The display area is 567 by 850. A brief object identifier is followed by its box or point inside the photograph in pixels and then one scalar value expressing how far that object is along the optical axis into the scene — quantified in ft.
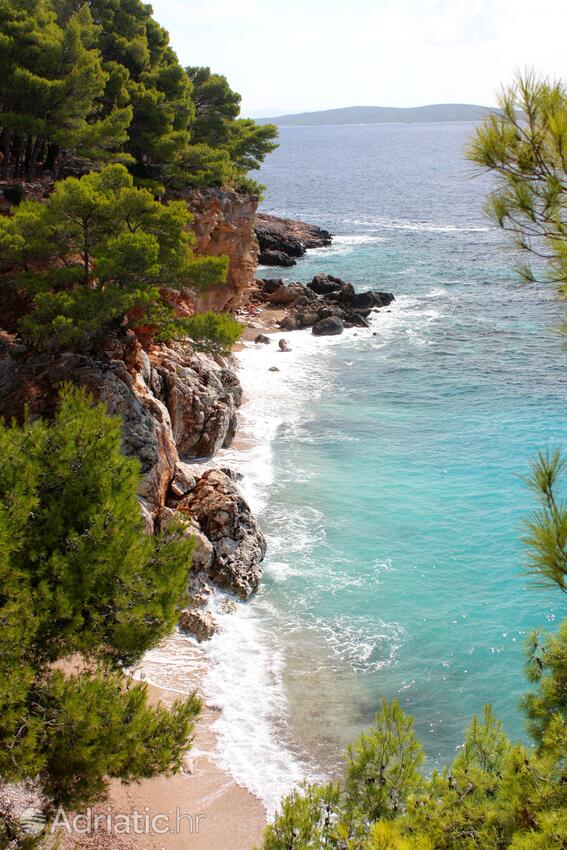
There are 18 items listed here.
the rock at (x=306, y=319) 138.51
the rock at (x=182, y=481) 61.87
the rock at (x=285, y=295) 150.30
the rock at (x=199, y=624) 50.98
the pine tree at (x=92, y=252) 57.98
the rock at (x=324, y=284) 155.43
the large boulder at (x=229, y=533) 56.49
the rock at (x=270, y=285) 155.12
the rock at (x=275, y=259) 187.86
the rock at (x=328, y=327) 134.31
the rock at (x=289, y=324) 136.46
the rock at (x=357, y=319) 140.77
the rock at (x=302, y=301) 146.20
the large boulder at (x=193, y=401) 70.44
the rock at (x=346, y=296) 149.89
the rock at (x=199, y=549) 55.36
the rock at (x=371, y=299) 151.23
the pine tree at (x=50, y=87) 83.20
